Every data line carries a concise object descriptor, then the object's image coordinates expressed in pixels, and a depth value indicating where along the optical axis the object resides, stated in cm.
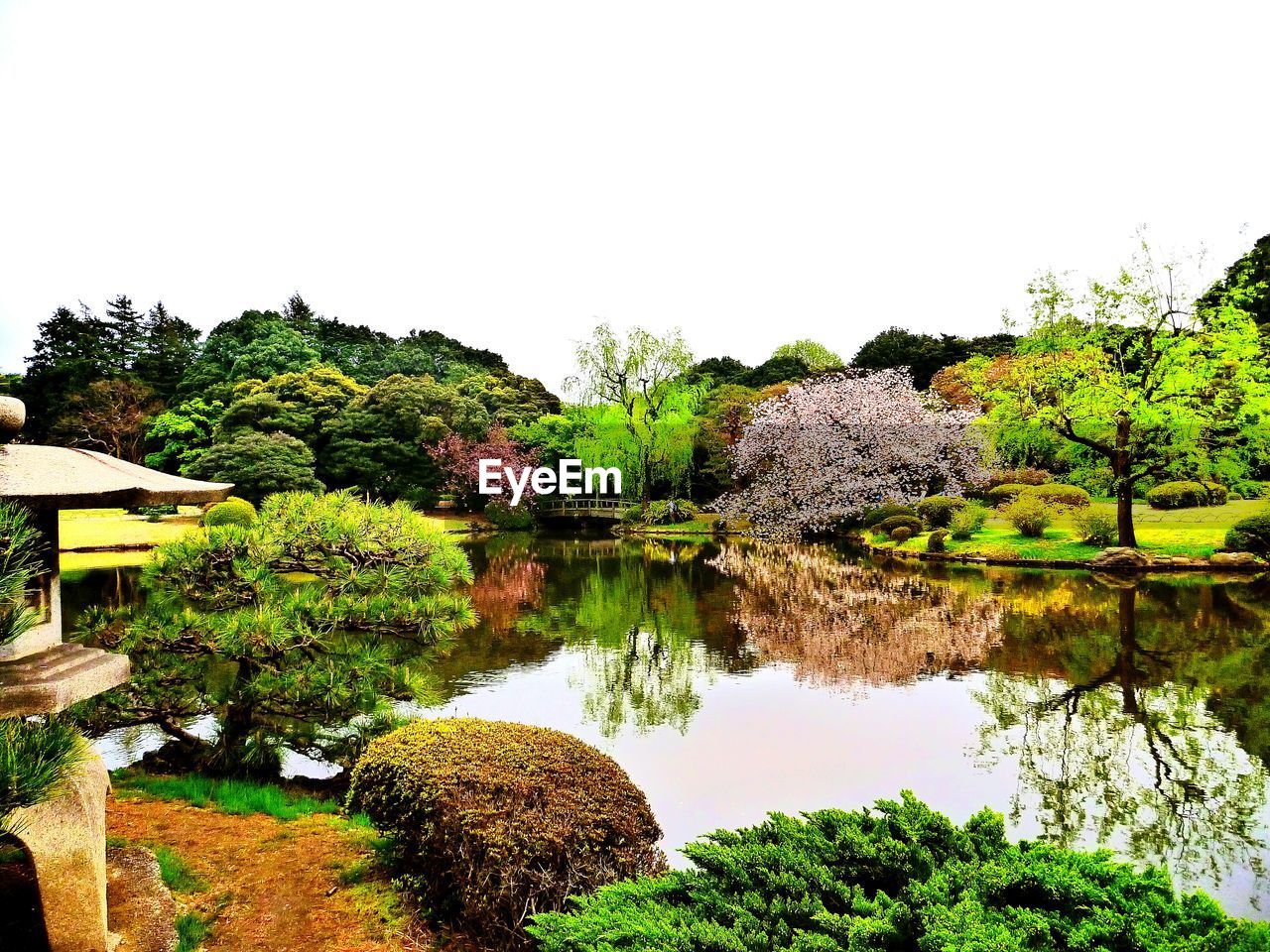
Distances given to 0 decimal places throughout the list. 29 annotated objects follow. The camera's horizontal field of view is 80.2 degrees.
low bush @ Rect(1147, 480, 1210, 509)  1788
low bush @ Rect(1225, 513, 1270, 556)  1295
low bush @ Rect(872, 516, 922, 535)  1864
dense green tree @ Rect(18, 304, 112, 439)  2872
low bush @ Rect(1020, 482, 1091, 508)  1778
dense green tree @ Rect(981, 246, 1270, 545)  1373
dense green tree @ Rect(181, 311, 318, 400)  2966
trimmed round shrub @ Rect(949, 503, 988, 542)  1700
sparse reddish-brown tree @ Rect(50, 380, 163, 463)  2700
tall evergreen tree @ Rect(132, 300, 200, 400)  3117
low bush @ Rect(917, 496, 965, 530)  1836
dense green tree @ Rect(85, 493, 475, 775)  446
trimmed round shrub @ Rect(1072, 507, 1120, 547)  1484
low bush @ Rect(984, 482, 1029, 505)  1900
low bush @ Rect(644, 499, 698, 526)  2486
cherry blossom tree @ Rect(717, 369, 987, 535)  2091
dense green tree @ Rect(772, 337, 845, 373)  4538
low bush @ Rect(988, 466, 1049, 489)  2222
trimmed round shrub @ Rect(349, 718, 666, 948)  264
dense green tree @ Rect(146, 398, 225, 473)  2653
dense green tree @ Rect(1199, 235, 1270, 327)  1780
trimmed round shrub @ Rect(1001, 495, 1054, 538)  1617
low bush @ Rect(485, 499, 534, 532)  2698
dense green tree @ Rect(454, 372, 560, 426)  2965
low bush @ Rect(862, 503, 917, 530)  2014
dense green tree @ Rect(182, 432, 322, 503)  2095
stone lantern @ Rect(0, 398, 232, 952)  245
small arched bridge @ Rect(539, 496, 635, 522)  2719
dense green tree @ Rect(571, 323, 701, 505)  2538
